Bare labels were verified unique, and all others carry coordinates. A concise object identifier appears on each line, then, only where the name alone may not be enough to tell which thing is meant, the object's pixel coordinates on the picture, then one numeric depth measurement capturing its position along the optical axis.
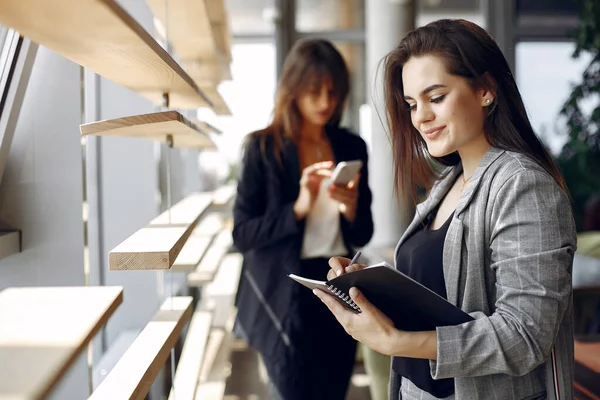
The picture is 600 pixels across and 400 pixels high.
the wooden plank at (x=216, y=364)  2.57
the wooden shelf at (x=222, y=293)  3.75
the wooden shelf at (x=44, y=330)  0.60
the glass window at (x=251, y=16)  5.87
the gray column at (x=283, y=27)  5.84
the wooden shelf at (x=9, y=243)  1.36
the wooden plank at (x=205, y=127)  1.88
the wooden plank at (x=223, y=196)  2.97
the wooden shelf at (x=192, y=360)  1.71
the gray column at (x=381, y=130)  4.83
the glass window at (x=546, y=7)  6.23
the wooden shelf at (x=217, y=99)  2.18
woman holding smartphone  2.04
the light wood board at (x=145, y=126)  1.05
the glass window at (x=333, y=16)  5.95
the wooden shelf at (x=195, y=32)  1.50
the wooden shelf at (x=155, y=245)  1.06
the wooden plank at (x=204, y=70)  2.15
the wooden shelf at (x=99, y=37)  0.70
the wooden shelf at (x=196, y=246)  1.76
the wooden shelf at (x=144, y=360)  1.01
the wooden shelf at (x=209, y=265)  2.90
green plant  5.00
